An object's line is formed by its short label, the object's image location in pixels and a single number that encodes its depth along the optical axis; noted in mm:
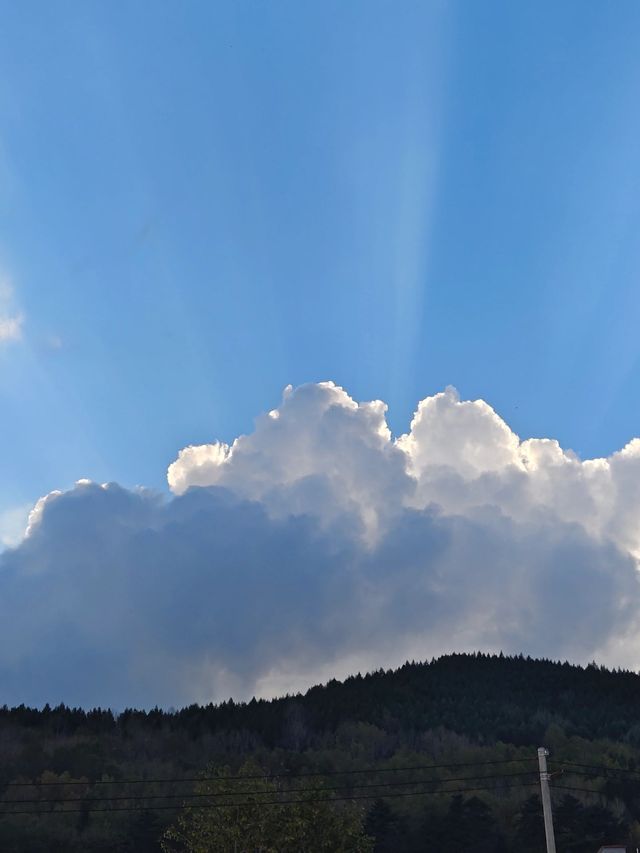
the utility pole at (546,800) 47681
